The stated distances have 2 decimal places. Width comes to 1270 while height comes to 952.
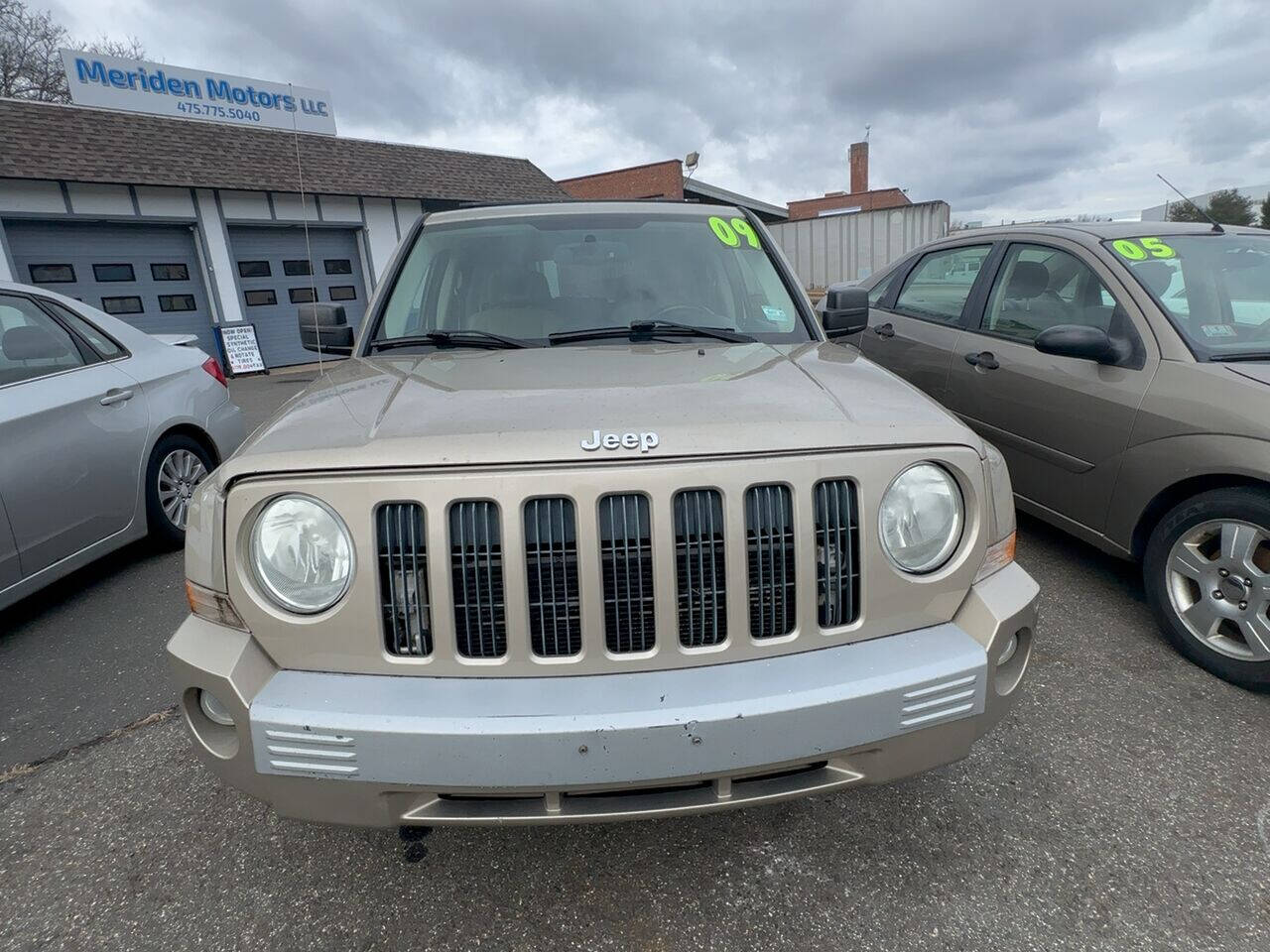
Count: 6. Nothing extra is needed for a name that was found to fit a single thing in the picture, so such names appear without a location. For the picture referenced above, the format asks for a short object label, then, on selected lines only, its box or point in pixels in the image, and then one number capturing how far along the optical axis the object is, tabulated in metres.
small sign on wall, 13.08
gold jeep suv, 1.41
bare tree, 21.05
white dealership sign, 13.29
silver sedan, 3.17
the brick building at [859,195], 37.84
